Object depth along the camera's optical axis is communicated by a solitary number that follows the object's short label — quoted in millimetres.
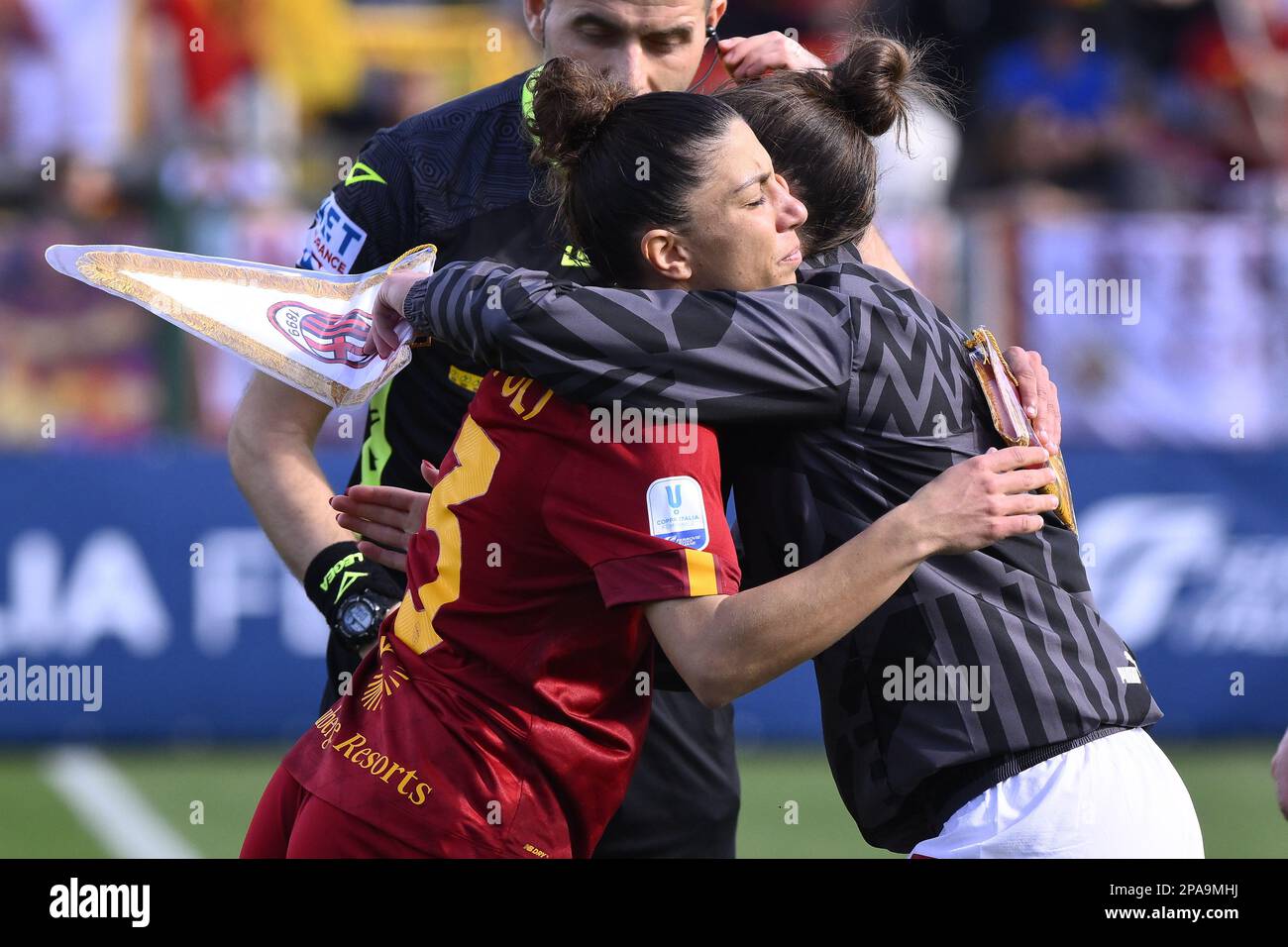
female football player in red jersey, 5160
